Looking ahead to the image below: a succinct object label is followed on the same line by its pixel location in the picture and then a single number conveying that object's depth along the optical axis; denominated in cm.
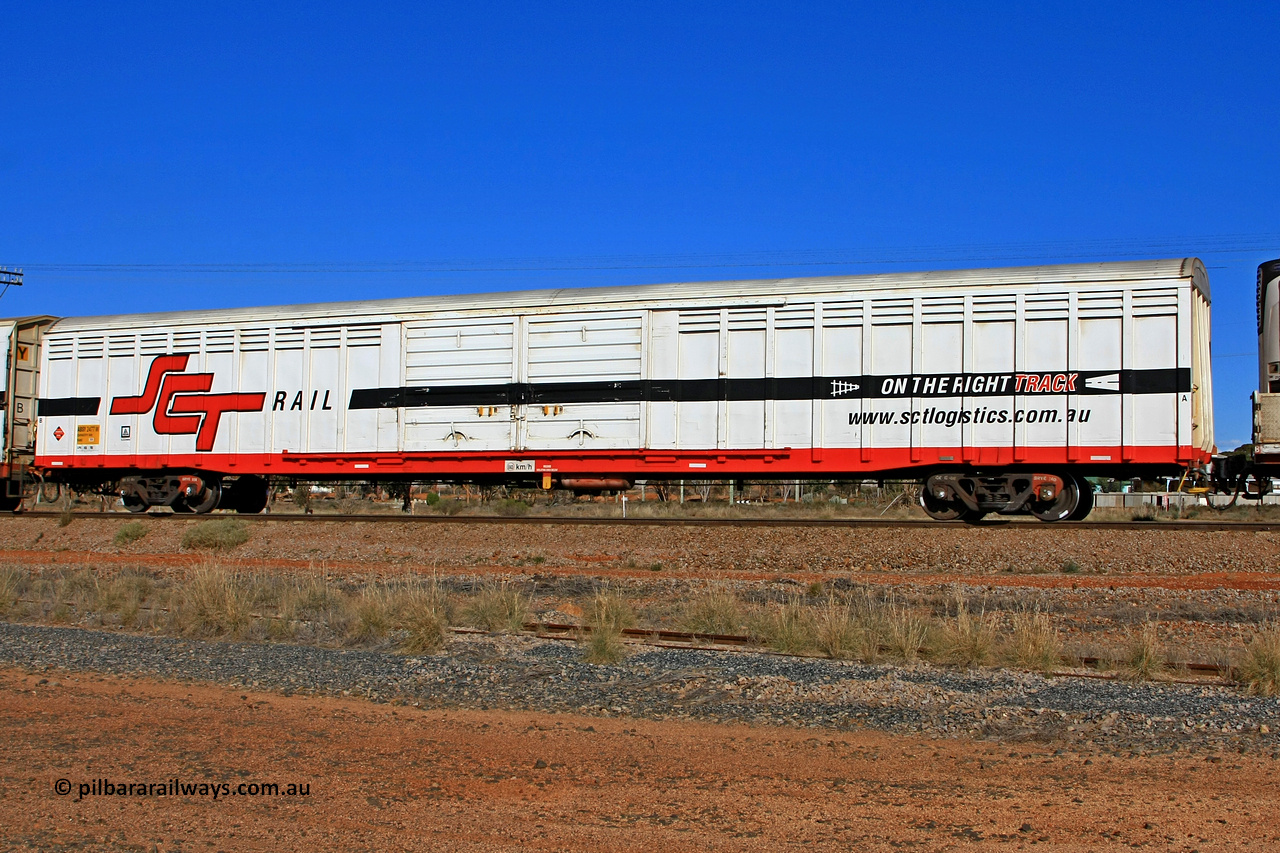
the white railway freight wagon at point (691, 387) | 1448
